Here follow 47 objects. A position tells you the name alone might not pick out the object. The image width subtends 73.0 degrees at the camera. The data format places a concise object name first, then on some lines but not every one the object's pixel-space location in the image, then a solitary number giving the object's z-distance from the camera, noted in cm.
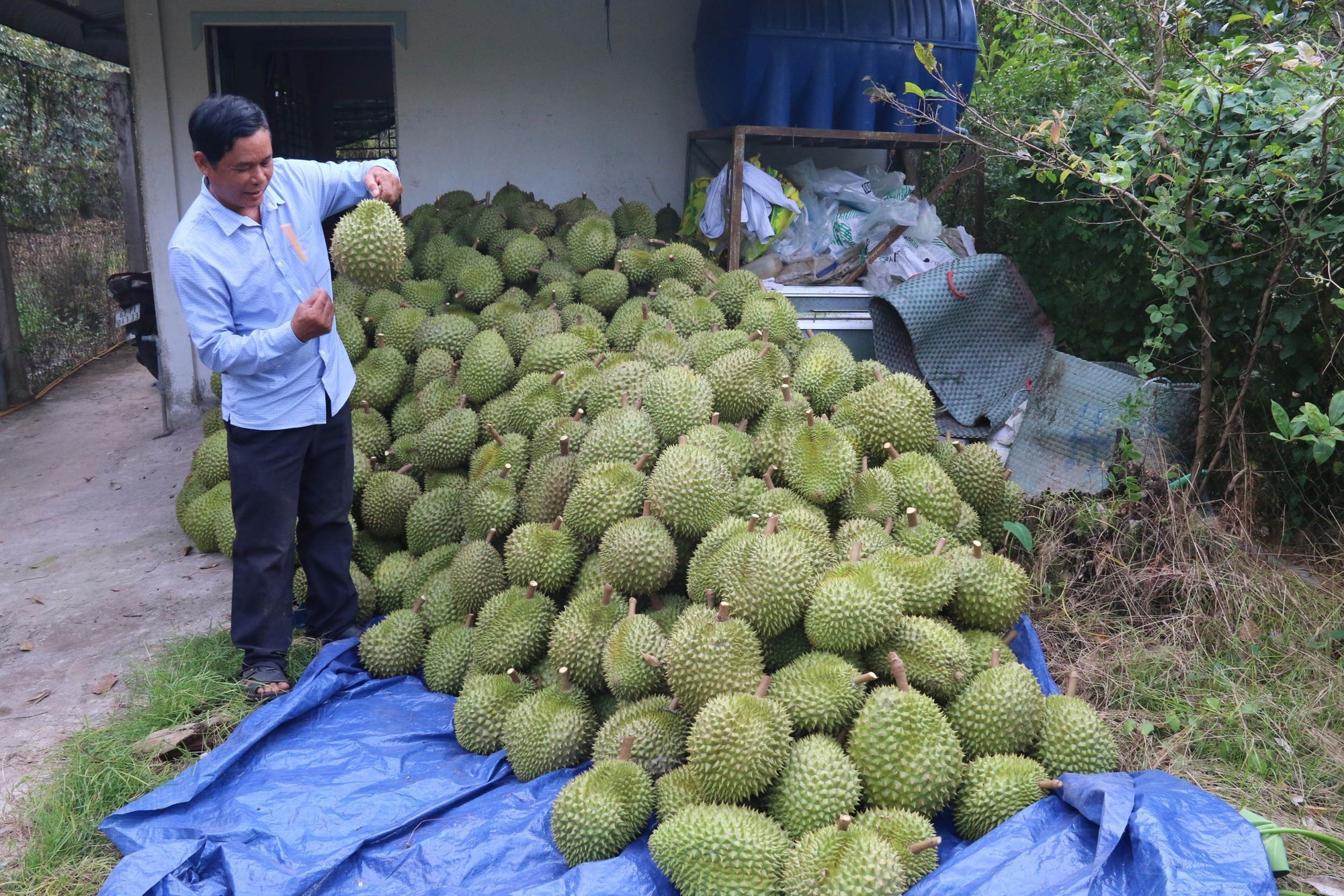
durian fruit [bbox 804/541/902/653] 235
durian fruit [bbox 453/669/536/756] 275
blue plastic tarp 192
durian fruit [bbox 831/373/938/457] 322
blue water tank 513
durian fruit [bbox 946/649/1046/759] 231
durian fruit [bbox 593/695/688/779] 237
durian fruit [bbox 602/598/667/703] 254
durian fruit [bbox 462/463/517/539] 331
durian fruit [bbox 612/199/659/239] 539
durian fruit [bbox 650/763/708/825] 220
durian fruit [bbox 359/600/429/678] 318
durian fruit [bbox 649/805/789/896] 200
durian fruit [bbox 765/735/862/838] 211
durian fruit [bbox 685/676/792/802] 211
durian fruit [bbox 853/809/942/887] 199
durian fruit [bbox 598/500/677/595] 272
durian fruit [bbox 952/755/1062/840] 217
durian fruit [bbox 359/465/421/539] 378
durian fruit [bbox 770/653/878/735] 225
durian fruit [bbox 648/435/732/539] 283
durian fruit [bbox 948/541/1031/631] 266
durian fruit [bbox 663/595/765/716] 231
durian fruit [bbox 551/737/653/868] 222
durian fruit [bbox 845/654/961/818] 212
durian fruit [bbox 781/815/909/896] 190
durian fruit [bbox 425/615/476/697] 306
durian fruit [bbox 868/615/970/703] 237
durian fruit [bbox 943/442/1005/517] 335
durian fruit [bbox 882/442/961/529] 303
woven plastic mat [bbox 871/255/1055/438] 456
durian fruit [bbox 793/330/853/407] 353
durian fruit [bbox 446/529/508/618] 318
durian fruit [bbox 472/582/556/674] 287
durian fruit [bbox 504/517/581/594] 297
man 274
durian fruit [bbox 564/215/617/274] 496
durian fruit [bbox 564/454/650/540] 292
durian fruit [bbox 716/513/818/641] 244
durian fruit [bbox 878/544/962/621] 253
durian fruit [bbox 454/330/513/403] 403
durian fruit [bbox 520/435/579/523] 317
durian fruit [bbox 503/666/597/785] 259
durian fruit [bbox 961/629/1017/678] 250
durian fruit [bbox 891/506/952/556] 285
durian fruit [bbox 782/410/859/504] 297
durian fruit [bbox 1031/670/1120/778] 230
